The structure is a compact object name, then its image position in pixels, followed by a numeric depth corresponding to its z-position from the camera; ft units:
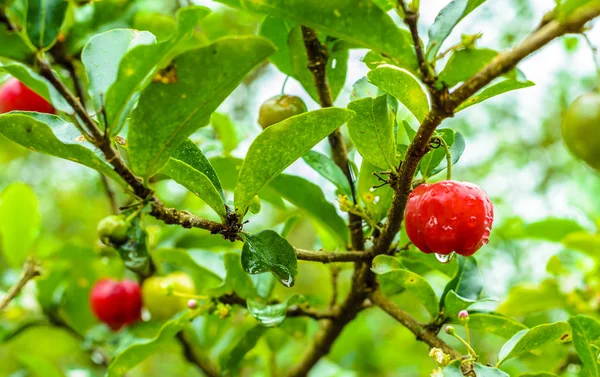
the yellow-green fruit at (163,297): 2.12
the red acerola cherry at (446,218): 1.74
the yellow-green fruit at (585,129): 1.68
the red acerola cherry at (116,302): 2.17
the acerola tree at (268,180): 1.67
